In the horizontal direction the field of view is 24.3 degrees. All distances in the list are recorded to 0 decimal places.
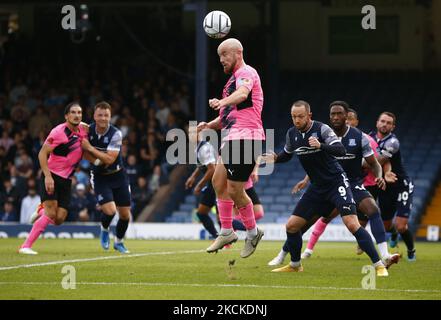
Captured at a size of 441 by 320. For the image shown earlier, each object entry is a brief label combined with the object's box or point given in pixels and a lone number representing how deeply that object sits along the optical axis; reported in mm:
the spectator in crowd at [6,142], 30359
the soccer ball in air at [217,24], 14273
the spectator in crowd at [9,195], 27953
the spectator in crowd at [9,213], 27625
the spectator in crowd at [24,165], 28661
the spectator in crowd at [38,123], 30438
